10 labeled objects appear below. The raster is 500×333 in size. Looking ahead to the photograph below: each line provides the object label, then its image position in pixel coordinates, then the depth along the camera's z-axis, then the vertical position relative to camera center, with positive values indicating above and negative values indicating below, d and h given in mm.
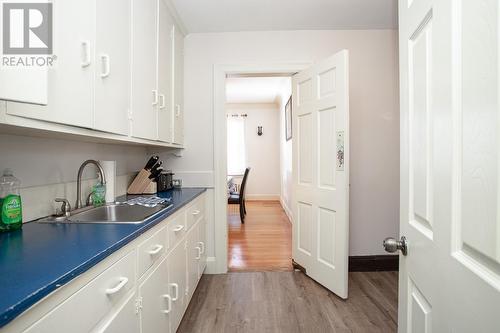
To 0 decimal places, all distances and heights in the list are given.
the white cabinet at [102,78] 812 +398
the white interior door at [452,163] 453 -2
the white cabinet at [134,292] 622 -439
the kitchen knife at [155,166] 2146 -28
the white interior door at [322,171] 2018 -69
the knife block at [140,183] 2098 -162
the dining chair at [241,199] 4453 -635
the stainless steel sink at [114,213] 1387 -290
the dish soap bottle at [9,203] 1017 -159
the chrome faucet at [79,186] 1440 -128
